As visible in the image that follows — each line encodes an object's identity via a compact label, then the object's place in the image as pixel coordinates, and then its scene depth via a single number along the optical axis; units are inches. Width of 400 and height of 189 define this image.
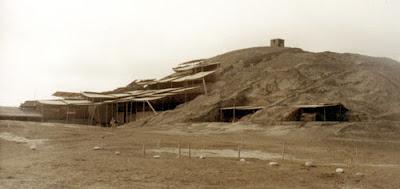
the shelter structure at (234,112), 1569.9
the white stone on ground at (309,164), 685.7
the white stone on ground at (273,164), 687.7
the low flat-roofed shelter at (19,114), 1810.3
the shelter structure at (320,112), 1343.5
